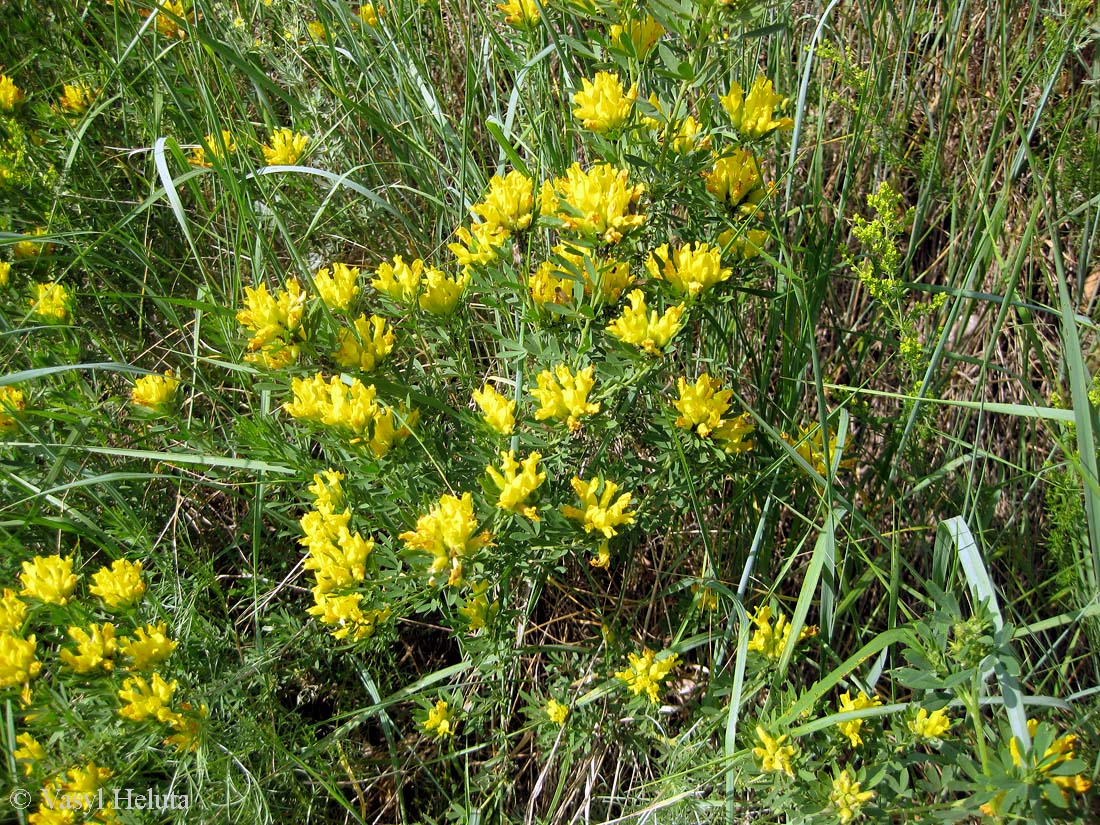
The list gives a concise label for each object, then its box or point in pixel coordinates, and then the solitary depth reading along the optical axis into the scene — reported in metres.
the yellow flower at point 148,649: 0.50
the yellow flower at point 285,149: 0.68
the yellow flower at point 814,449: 0.56
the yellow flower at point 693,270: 0.48
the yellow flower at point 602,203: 0.47
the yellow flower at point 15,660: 0.49
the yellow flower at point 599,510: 0.48
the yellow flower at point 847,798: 0.45
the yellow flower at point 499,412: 0.49
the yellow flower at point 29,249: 0.69
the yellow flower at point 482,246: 0.50
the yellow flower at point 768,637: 0.52
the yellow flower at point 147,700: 0.49
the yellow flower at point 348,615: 0.50
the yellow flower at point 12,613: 0.50
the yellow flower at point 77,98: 0.73
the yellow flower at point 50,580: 0.52
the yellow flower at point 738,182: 0.51
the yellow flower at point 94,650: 0.49
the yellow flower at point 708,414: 0.49
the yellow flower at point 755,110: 0.50
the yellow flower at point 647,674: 0.53
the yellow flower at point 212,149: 0.65
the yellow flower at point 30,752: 0.50
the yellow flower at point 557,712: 0.54
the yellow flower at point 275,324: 0.48
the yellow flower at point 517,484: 0.46
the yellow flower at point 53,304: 0.63
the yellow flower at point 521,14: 0.57
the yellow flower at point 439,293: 0.52
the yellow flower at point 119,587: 0.52
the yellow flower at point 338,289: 0.51
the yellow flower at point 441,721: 0.54
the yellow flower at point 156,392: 0.57
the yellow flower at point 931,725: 0.45
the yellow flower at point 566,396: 0.48
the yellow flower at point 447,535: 0.45
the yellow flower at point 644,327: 0.47
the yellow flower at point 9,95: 0.70
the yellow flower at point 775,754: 0.46
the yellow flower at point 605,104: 0.48
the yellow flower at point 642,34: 0.50
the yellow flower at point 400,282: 0.52
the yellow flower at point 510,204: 0.49
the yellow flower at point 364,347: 0.50
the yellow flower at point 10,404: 0.59
